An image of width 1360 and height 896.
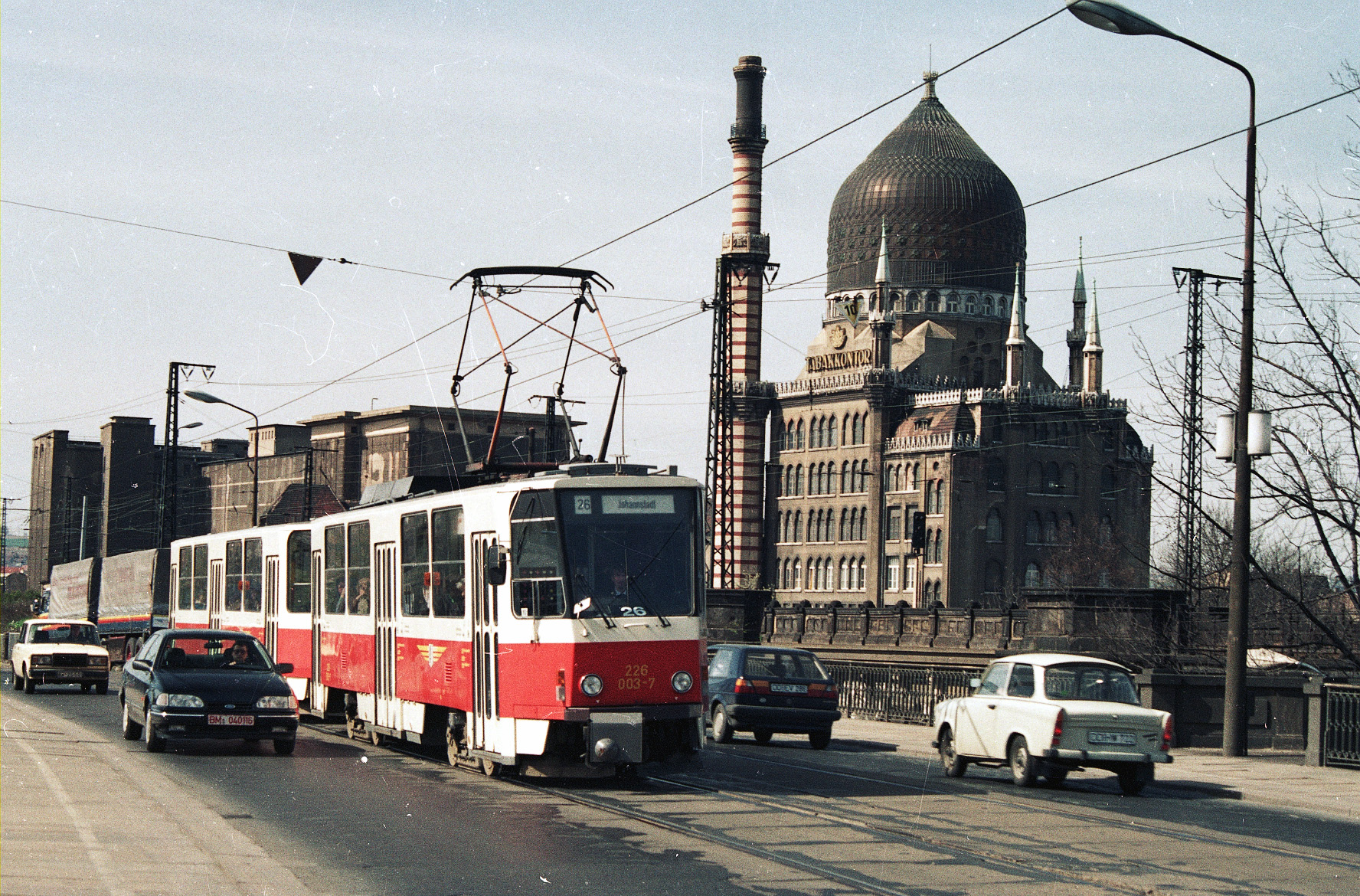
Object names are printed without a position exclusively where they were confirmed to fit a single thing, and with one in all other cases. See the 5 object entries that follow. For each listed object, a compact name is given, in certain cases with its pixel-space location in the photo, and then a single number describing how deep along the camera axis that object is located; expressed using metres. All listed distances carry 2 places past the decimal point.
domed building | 103.50
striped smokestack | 93.81
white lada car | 34.88
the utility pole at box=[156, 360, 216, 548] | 52.50
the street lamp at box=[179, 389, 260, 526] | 50.11
